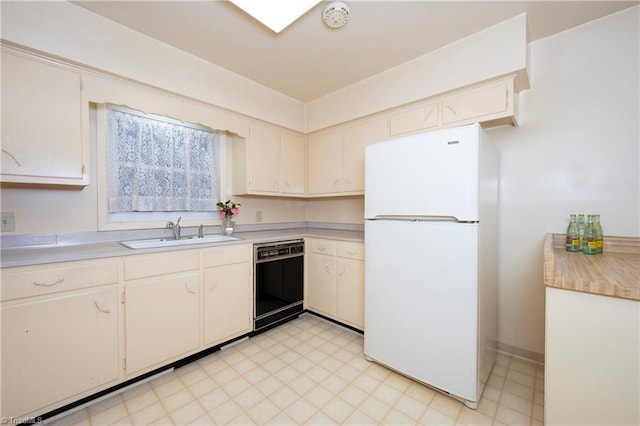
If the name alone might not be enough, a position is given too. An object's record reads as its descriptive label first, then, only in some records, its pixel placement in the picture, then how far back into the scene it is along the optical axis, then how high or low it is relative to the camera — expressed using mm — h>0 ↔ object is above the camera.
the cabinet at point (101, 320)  1293 -665
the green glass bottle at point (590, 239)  1608 -195
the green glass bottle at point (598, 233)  1608 -155
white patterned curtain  2023 +410
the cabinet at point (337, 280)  2324 -677
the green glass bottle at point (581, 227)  1669 -122
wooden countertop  987 -290
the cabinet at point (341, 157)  2531 +582
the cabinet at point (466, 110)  1775 +766
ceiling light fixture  1507 +1214
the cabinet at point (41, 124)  1441 +525
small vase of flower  2551 -44
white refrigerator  1479 -311
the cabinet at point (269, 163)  2617 +518
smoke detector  1586 +1250
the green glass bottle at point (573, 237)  1682 -188
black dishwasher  2328 -695
